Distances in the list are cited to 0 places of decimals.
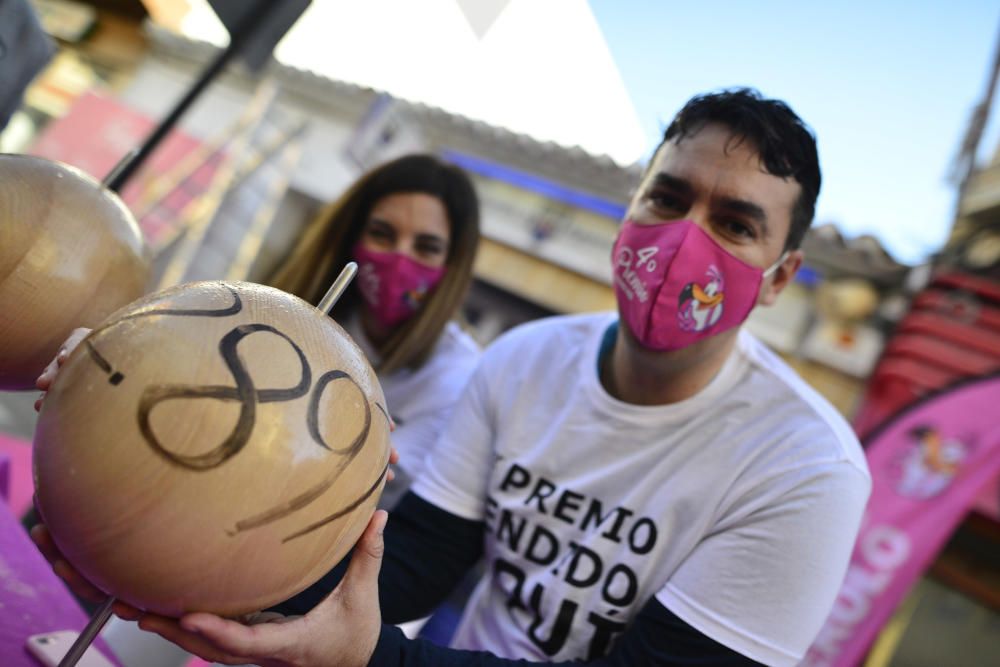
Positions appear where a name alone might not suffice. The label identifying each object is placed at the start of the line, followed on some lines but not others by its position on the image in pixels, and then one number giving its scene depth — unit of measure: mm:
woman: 825
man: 491
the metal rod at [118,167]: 537
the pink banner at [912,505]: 1526
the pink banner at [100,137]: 6626
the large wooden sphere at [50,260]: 419
